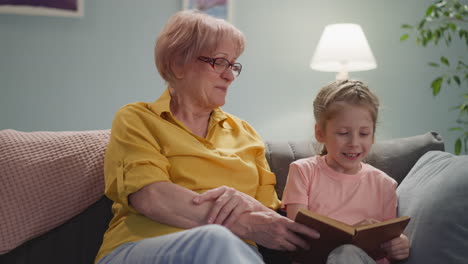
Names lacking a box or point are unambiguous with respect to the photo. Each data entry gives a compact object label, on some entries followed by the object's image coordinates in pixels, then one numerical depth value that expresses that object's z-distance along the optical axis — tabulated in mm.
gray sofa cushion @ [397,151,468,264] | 1176
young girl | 1350
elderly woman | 1027
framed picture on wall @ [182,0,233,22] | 2703
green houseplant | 2943
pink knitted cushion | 1282
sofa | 1210
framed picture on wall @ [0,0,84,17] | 2346
